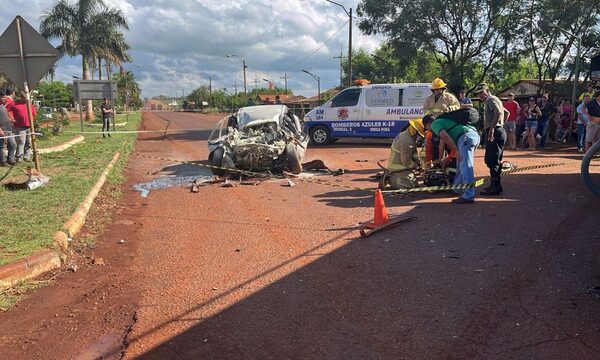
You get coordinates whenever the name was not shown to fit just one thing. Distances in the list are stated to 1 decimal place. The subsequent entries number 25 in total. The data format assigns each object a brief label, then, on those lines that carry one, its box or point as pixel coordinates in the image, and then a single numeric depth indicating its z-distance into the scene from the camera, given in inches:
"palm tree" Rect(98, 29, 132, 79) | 1505.3
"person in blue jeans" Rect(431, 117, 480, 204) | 276.1
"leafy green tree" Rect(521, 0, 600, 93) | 914.7
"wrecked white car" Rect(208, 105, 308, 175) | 402.9
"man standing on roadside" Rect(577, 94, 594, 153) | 475.9
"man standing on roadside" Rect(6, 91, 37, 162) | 454.6
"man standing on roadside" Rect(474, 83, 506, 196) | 287.1
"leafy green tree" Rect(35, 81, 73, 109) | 2558.8
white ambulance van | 619.2
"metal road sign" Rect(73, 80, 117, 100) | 938.1
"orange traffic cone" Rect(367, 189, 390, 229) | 228.1
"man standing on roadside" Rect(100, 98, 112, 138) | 836.0
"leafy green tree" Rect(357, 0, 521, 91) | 940.0
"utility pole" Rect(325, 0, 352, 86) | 995.9
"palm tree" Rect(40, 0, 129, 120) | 1421.0
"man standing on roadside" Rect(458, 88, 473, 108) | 499.5
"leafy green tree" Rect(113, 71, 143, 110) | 3041.3
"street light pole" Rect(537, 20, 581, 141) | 614.5
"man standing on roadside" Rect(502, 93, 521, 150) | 549.0
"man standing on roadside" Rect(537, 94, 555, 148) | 584.7
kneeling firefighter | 309.9
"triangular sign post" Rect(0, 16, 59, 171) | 321.1
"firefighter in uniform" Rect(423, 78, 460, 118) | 337.1
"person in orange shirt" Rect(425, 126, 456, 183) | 299.7
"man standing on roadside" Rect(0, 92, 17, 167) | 435.8
